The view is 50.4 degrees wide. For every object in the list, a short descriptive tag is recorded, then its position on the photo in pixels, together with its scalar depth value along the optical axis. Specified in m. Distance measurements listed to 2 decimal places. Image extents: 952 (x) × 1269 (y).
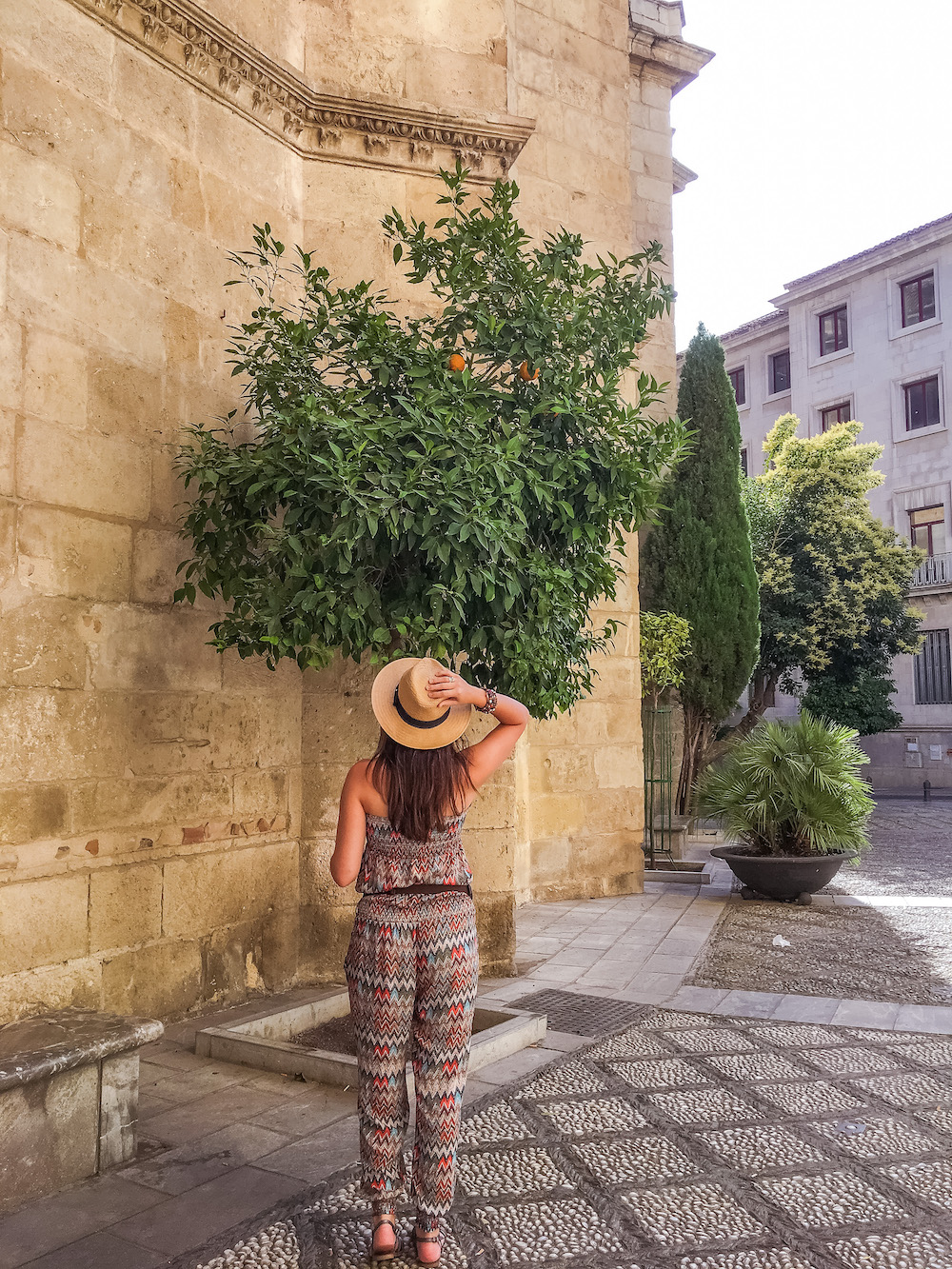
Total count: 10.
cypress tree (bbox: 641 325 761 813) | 15.81
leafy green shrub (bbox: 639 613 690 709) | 11.80
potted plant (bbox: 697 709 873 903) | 8.38
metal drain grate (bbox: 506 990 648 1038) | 5.04
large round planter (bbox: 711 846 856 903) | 8.31
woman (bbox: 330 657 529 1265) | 2.78
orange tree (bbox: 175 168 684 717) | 3.82
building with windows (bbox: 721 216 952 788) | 25.73
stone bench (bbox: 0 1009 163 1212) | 3.11
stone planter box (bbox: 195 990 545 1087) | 4.14
